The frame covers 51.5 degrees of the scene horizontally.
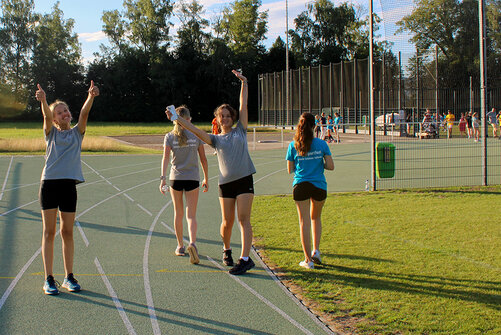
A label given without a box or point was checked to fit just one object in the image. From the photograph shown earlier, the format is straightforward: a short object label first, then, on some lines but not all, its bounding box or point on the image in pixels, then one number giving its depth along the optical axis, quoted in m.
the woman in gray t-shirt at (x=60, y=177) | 5.43
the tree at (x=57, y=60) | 79.62
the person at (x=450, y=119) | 20.29
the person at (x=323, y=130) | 29.86
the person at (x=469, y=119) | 19.10
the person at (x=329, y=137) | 31.27
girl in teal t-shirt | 6.35
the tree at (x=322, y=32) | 81.62
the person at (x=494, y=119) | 28.39
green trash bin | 12.18
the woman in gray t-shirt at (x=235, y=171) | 6.08
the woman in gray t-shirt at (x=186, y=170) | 6.76
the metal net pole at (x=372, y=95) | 12.10
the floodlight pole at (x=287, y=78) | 46.44
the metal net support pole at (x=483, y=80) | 12.97
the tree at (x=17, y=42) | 79.75
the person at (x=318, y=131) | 32.08
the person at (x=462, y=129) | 20.23
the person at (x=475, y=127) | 16.97
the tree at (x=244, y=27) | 79.56
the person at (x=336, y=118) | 35.53
